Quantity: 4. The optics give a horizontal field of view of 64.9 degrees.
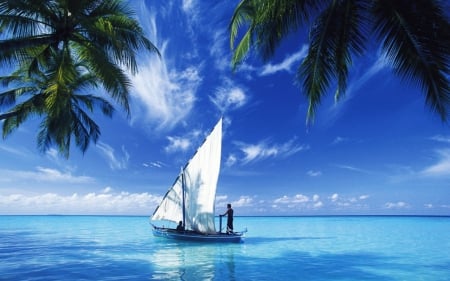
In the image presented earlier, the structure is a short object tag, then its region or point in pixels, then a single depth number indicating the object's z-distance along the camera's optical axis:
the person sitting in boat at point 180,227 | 24.70
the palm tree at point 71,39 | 9.29
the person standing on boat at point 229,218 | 23.83
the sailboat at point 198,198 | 22.52
